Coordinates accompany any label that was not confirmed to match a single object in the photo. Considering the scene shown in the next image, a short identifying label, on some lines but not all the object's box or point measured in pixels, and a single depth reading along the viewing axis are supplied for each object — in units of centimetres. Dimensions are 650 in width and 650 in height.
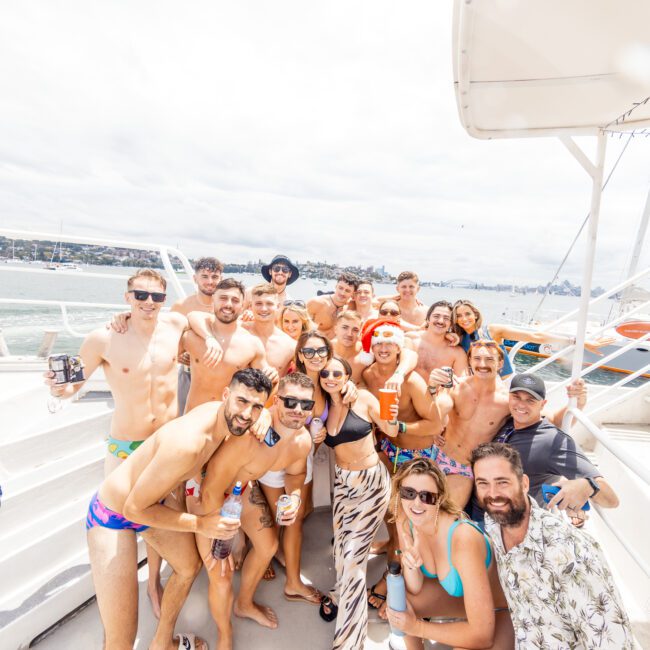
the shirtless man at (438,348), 337
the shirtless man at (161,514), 179
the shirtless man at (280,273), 407
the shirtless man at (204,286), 360
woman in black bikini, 229
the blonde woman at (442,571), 171
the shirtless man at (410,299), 470
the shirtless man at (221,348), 277
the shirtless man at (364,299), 439
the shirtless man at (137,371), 248
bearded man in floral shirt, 141
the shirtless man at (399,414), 265
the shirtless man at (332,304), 446
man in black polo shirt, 187
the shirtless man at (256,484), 201
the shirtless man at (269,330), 303
